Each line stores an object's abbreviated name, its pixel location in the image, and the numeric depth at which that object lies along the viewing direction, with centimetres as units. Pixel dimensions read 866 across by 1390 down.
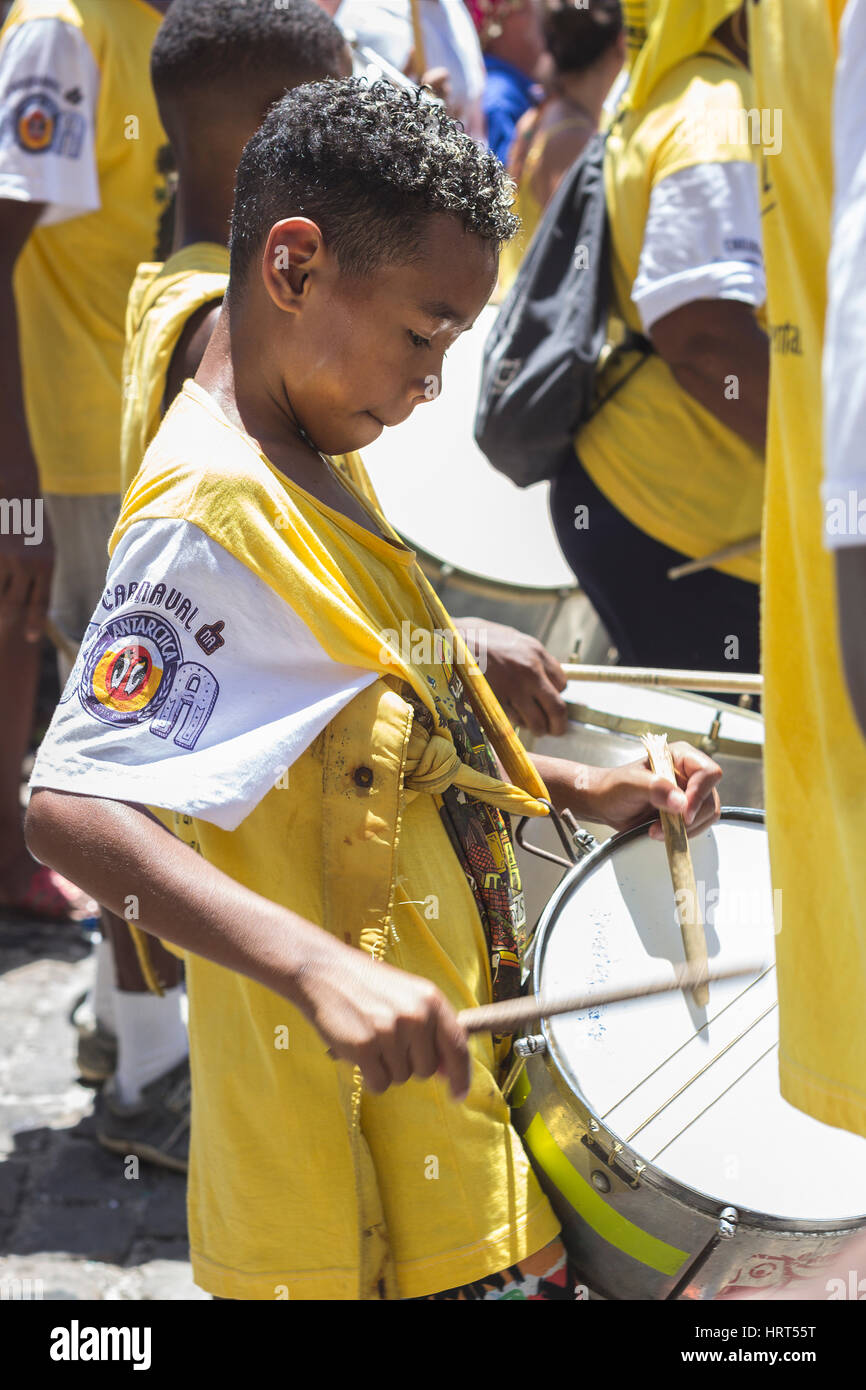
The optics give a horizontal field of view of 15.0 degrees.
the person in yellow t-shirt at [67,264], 290
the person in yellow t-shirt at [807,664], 171
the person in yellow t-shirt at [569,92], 428
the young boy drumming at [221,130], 223
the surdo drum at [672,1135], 193
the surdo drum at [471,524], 325
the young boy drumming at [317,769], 178
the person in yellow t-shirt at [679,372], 248
